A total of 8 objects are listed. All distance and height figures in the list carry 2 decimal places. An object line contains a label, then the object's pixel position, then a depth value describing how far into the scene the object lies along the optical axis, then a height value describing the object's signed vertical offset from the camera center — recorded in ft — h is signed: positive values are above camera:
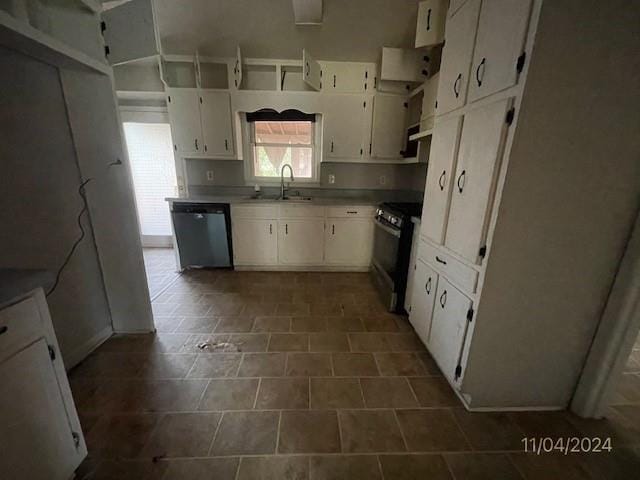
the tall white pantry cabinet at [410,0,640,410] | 3.35 -0.24
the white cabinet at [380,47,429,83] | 9.27 +4.13
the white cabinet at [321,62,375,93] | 10.26 +4.00
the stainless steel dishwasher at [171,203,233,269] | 10.23 -2.49
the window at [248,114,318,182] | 11.47 +1.20
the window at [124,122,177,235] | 12.64 +0.00
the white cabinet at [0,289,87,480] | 2.58 -2.58
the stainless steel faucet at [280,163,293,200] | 11.36 -0.26
